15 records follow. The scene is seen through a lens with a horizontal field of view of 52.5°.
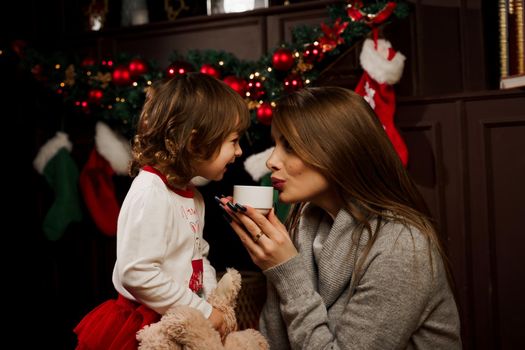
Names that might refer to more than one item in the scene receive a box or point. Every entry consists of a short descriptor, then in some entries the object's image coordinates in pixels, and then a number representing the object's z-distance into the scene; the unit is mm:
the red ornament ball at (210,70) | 2590
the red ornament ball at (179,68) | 2560
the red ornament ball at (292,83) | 2521
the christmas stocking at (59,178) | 3264
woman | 1298
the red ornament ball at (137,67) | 2775
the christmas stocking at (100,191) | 3238
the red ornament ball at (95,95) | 2871
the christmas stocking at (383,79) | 2559
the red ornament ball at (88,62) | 2970
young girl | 1338
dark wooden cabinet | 2578
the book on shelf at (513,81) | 2301
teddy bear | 1241
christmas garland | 2559
